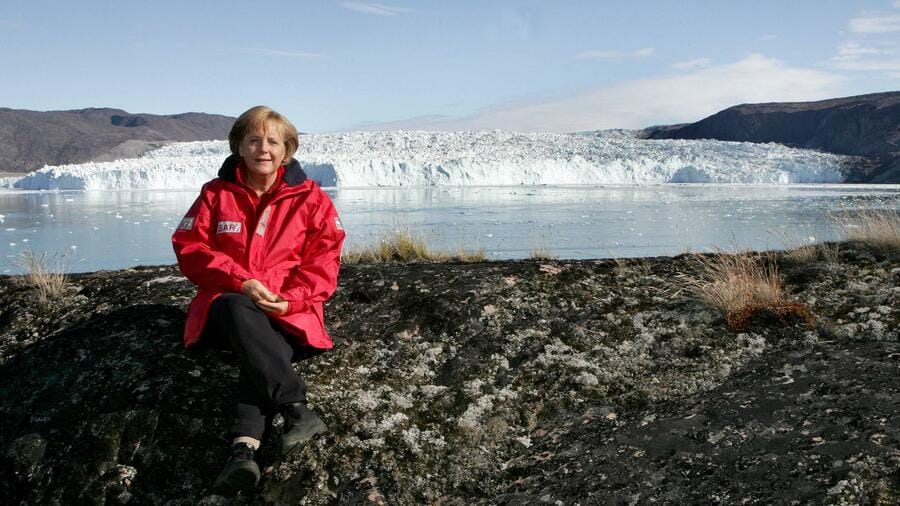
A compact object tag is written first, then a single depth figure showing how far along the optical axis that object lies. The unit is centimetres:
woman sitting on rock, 223
